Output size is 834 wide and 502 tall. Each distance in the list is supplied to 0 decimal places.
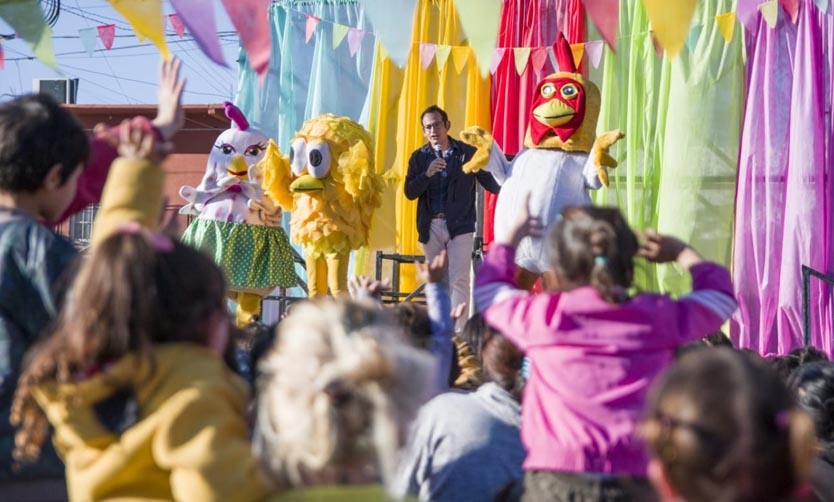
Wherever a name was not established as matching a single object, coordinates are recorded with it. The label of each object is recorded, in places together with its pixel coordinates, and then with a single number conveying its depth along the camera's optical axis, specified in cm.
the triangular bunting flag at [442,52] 858
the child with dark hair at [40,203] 209
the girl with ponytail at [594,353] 221
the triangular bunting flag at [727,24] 740
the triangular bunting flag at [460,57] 855
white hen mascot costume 652
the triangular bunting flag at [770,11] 719
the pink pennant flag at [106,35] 851
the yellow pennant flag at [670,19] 622
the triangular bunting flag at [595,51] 803
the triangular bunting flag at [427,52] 855
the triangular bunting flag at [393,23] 774
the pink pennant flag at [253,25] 630
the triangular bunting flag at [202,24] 610
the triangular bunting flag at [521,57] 830
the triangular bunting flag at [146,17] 559
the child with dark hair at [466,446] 273
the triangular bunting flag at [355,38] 888
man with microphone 651
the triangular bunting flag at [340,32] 893
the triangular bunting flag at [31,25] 545
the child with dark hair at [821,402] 286
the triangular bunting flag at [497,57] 852
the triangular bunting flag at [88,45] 791
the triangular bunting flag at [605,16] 736
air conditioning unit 1486
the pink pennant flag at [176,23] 925
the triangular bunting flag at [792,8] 723
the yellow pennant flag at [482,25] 684
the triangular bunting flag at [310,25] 905
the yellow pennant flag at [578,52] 805
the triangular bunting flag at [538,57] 824
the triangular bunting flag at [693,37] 763
